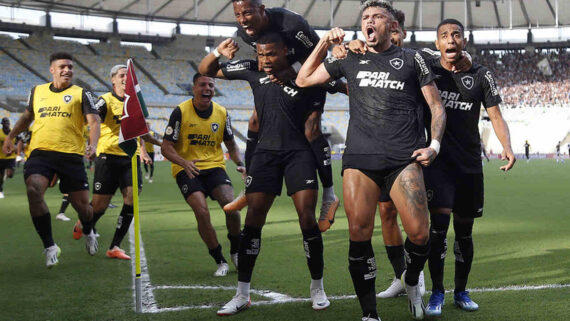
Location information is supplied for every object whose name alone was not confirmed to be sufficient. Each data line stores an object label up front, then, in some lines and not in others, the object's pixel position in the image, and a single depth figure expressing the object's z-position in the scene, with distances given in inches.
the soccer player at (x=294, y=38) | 203.8
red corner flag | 207.0
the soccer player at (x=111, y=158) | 326.6
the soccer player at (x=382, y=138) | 173.9
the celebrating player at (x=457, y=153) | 197.2
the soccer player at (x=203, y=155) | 264.7
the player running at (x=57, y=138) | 275.4
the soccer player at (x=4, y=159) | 616.3
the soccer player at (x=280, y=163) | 205.5
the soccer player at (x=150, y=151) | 613.7
